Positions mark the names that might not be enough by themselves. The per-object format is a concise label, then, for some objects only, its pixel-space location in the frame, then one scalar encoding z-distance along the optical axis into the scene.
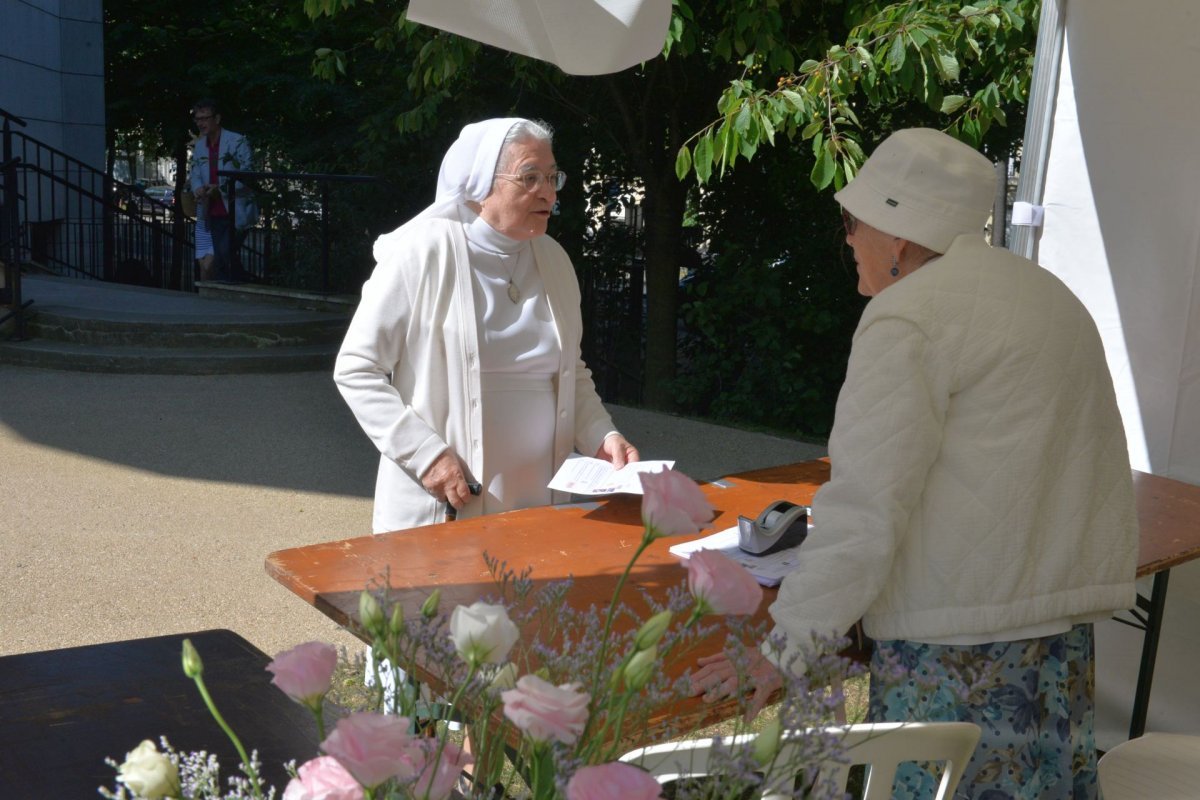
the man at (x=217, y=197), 11.72
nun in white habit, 3.09
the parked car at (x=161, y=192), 28.90
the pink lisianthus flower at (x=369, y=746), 0.75
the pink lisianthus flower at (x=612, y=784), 0.77
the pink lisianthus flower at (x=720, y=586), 0.97
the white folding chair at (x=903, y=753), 1.55
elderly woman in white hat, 1.94
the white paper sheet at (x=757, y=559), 2.54
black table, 1.65
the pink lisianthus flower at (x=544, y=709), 0.79
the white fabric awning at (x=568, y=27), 2.23
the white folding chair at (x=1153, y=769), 2.52
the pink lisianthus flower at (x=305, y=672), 0.84
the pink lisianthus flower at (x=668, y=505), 1.00
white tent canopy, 3.86
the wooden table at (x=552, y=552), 2.45
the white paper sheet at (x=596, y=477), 2.87
